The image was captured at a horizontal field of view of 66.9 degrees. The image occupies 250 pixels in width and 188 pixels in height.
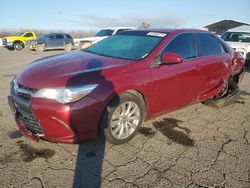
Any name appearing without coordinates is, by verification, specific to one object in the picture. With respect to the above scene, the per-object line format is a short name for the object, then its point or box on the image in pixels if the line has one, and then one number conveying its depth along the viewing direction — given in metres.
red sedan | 2.32
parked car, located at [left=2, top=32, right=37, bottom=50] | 18.48
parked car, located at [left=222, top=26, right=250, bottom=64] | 7.95
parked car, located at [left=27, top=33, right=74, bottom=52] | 16.89
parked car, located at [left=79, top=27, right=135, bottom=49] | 13.26
